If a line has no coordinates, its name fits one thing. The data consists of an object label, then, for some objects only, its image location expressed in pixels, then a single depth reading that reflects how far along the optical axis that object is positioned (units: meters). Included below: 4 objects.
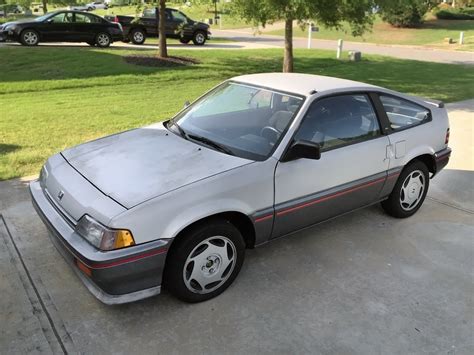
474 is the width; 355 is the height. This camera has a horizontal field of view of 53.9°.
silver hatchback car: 3.03
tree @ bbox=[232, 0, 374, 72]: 10.45
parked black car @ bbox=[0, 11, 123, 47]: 17.08
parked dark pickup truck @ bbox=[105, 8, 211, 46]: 20.94
